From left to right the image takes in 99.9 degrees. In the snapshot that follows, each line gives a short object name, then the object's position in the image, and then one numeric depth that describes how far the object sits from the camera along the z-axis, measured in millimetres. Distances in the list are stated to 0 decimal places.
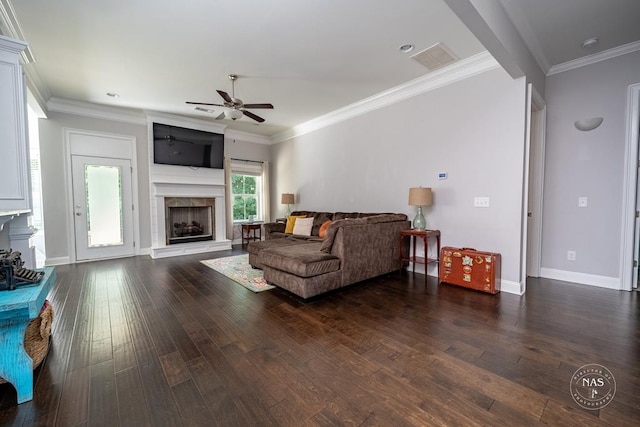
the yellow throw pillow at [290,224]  5379
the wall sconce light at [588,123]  3305
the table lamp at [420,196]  3699
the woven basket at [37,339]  1774
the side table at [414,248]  3698
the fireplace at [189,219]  5809
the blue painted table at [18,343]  1473
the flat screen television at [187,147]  5504
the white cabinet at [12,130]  1911
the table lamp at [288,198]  6414
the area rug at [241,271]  3508
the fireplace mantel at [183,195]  5539
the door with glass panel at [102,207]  4961
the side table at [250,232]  6508
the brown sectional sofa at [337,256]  3010
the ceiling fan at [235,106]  3582
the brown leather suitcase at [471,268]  3172
